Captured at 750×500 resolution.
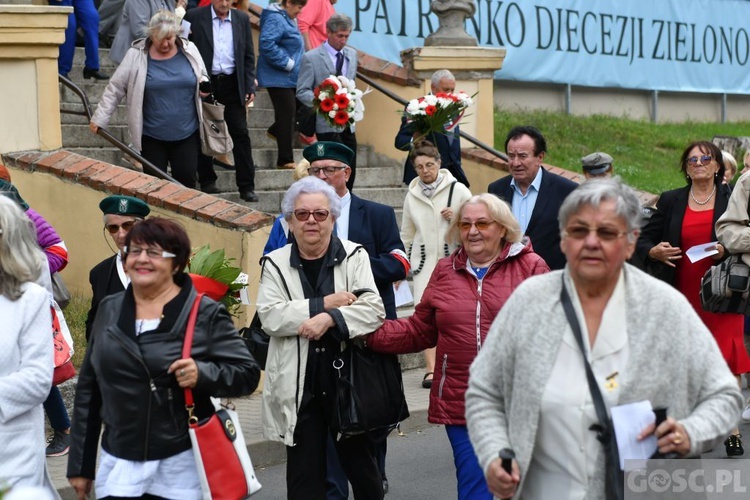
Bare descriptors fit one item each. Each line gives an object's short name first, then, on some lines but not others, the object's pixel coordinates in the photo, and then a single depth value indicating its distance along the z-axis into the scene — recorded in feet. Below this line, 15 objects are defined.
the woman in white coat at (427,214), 34.65
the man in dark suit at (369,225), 24.16
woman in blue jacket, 43.01
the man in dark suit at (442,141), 39.60
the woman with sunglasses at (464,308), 20.35
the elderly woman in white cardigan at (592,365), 13.73
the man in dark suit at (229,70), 41.24
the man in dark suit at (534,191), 28.22
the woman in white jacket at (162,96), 37.50
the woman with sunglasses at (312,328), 21.07
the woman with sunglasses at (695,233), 28.99
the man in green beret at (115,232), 23.53
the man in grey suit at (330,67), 42.11
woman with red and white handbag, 16.39
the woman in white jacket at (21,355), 17.38
